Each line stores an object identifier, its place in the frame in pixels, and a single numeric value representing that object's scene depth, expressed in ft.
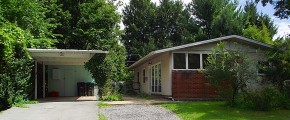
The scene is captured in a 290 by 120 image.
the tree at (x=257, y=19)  82.37
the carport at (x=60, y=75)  43.83
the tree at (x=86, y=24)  61.70
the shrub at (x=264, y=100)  28.31
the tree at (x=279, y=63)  33.45
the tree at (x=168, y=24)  94.37
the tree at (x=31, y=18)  42.06
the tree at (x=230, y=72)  29.88
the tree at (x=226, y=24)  76.14
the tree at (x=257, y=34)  61.36
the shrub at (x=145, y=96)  43.02
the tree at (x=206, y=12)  80.10
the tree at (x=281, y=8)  35.67
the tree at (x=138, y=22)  91.89
